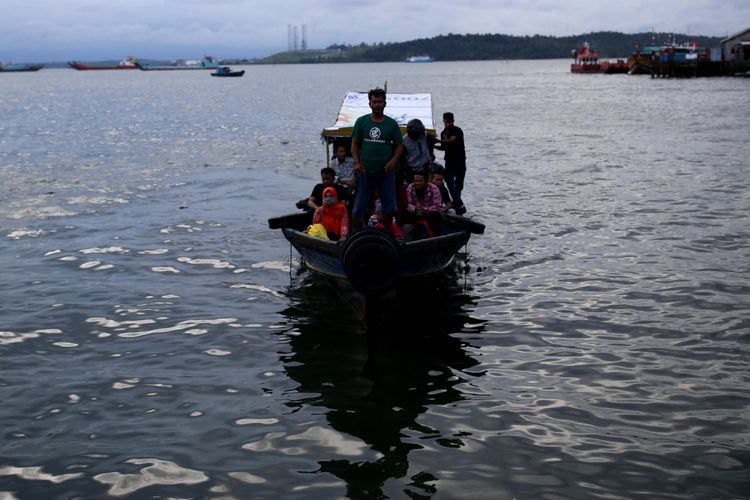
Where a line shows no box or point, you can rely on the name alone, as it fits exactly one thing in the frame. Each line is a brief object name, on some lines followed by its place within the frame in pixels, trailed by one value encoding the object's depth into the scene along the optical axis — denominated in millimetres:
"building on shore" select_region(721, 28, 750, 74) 95750
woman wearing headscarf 13294
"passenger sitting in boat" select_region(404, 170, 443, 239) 13781
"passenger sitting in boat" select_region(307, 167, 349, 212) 14094
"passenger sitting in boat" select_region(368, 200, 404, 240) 12594
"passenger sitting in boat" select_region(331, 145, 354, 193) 15070
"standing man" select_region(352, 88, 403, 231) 11820
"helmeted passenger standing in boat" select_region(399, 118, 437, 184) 14691
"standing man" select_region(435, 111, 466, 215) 16984
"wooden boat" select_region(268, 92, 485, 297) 9883
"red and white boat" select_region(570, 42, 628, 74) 140625
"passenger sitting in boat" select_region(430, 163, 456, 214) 14086
